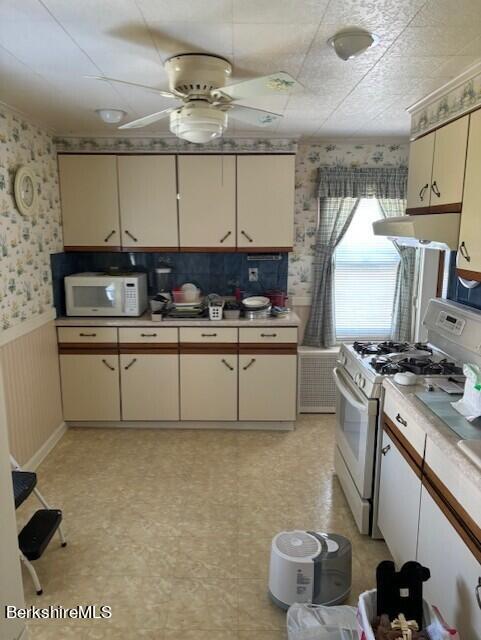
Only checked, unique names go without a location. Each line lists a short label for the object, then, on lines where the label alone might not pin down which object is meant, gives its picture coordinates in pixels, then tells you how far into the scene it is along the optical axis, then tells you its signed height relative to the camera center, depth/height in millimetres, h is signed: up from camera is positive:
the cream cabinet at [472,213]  2012 +92
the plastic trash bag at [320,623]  1820 -1531
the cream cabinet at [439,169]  2205 +332
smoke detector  1758 +717
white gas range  2379 -712
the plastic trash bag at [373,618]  1396 -1242
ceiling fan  1973 +572
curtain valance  4008 +429
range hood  2201 +20
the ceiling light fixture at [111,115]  2957 +731
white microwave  3717 -495
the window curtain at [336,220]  4012 +111
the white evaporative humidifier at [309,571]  1990 -1419
